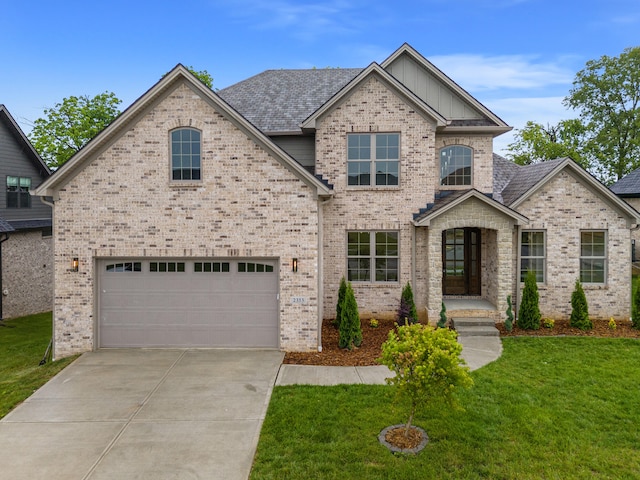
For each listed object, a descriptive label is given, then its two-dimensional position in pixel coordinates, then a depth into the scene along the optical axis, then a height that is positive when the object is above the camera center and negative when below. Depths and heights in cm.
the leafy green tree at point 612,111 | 3578 +1084
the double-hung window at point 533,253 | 1373 -50
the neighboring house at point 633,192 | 2603 +270
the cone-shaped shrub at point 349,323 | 1103 -218
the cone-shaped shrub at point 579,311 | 1275 -218
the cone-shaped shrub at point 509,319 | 1260 -240
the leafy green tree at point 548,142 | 3447 +793
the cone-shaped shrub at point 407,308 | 1300 -213
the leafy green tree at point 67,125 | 2877 +770
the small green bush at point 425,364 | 588 -176
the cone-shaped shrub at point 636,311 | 1280 -220
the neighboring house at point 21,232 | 1711 +28
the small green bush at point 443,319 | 1284 -243
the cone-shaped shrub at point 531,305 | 1277 -201
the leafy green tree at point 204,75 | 3122 +1184
